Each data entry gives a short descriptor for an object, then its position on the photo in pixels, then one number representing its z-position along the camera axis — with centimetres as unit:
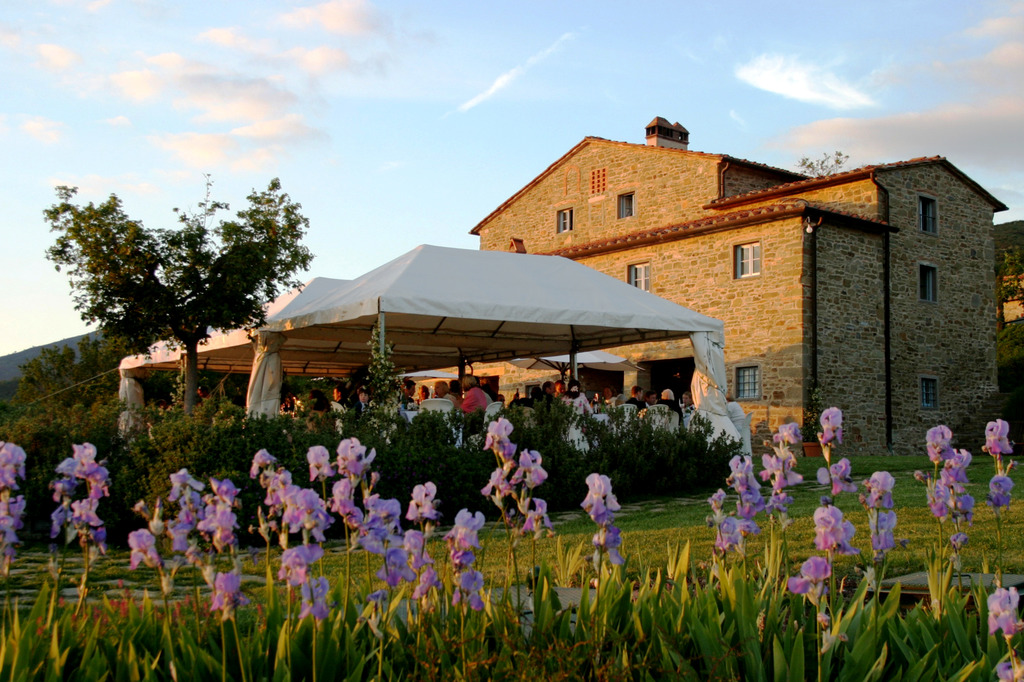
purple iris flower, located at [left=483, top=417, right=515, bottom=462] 261
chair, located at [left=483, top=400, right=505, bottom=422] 865
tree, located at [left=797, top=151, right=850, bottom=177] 3180
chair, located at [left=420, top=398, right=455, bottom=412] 1027
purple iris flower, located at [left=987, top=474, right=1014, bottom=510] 298
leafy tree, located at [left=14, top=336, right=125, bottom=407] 2386
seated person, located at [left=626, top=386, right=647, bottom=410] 1303
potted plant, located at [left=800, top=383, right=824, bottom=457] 1842
